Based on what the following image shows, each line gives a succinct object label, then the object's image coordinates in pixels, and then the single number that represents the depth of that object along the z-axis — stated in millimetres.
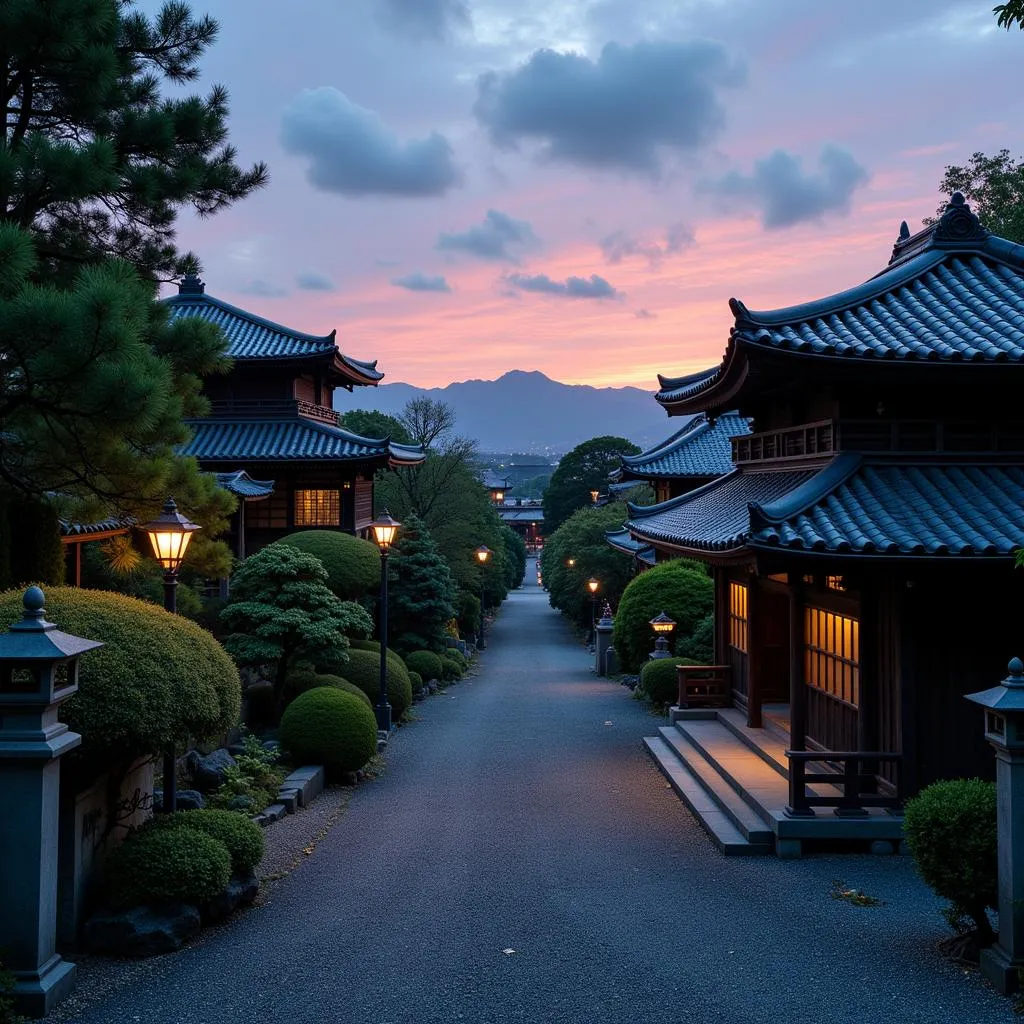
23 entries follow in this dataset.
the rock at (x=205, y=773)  12461
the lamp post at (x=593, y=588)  42750
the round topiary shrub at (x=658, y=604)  26375
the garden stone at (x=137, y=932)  7766
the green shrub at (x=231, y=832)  8844
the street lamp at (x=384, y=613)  18906
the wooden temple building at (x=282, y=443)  28594
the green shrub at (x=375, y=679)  20078
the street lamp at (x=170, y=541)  10188
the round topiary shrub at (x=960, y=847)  7031
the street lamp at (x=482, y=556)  41806
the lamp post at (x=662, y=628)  25531
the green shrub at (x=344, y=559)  23953
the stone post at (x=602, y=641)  32531
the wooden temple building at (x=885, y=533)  10609
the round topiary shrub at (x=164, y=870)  8008
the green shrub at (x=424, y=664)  27359
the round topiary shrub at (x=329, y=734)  14641
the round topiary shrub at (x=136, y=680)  7574
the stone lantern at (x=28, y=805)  6508
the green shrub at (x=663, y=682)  22391
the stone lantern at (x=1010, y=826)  6785
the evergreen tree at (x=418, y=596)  28766
